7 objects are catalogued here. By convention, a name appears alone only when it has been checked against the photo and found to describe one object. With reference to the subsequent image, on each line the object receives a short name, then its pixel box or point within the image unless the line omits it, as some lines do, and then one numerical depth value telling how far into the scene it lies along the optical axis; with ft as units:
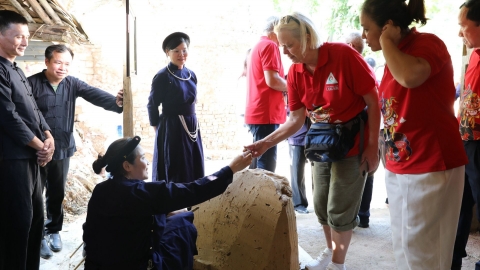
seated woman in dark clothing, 7.90
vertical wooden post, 11.53
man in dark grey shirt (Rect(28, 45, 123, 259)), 13.28
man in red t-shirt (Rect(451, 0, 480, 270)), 9.16
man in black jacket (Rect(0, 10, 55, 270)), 9.92
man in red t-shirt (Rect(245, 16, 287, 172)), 15.71
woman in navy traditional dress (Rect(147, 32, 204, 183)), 14.67
